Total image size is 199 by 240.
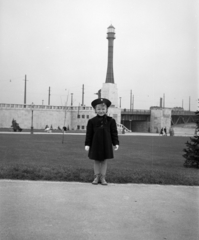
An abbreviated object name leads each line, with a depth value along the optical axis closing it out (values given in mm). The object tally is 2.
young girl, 5434
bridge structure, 62406
